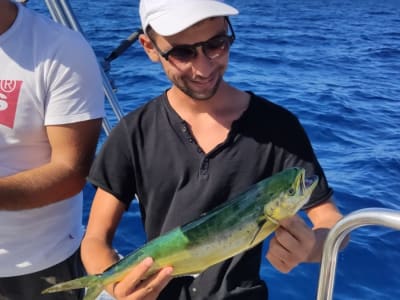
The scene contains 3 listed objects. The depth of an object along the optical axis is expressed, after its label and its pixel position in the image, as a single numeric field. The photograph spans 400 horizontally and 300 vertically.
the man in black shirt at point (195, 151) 1.68
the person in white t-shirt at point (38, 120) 1.85
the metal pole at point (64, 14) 2.59
